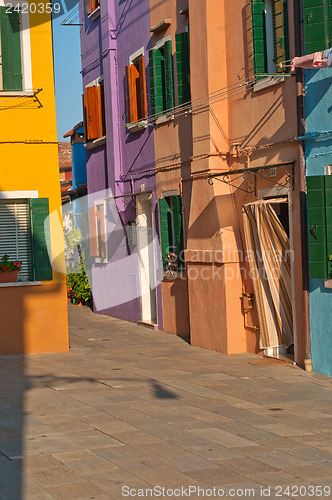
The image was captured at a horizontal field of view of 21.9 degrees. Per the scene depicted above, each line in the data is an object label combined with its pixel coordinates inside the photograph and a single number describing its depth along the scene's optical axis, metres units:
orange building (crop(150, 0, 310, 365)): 12.30
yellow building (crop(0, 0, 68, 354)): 14.60
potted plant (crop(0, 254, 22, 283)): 14.34
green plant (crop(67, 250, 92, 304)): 23.48
